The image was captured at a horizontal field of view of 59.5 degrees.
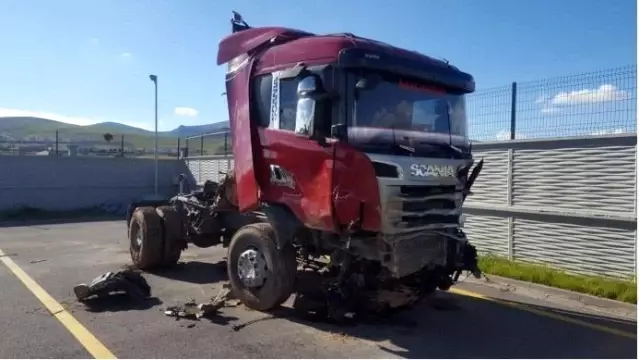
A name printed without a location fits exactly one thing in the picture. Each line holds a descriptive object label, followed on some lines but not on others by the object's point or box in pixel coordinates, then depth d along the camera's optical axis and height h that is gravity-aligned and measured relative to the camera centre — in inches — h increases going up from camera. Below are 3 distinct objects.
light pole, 889.5 +33.7
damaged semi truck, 214.8 -0.7
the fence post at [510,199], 377.4 -22.8
